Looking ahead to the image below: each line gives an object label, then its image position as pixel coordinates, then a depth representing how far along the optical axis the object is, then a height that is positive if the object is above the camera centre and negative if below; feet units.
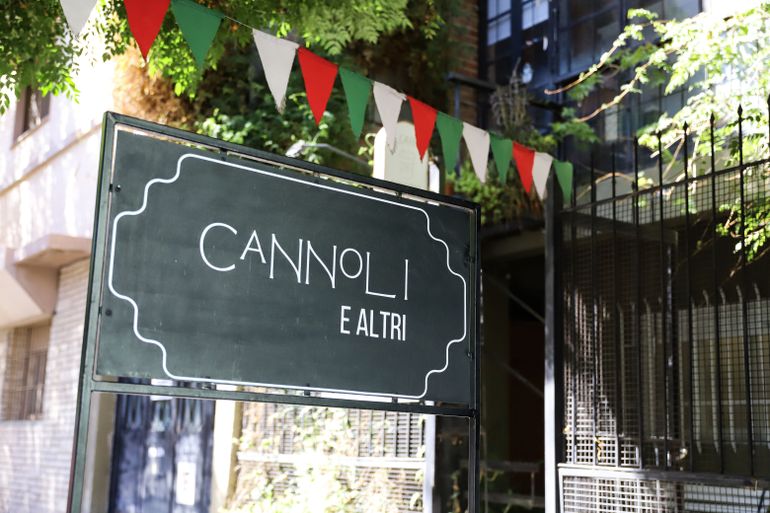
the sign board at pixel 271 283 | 9.98 +1.88
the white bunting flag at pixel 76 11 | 12.78 +5.90
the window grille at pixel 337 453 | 24.12 -0.37
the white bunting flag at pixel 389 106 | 16.47 +6.07
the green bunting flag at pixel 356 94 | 15.70 +6.00
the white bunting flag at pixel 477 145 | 17.88 +5.86
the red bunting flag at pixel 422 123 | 16.40 +5.82
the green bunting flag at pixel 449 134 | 17.25 +5.86
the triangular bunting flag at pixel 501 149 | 18.29 +5.93
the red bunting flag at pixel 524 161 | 18.62 +5.82
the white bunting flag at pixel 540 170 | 19.02 +5.74
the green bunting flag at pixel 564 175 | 19.53 +5.81
